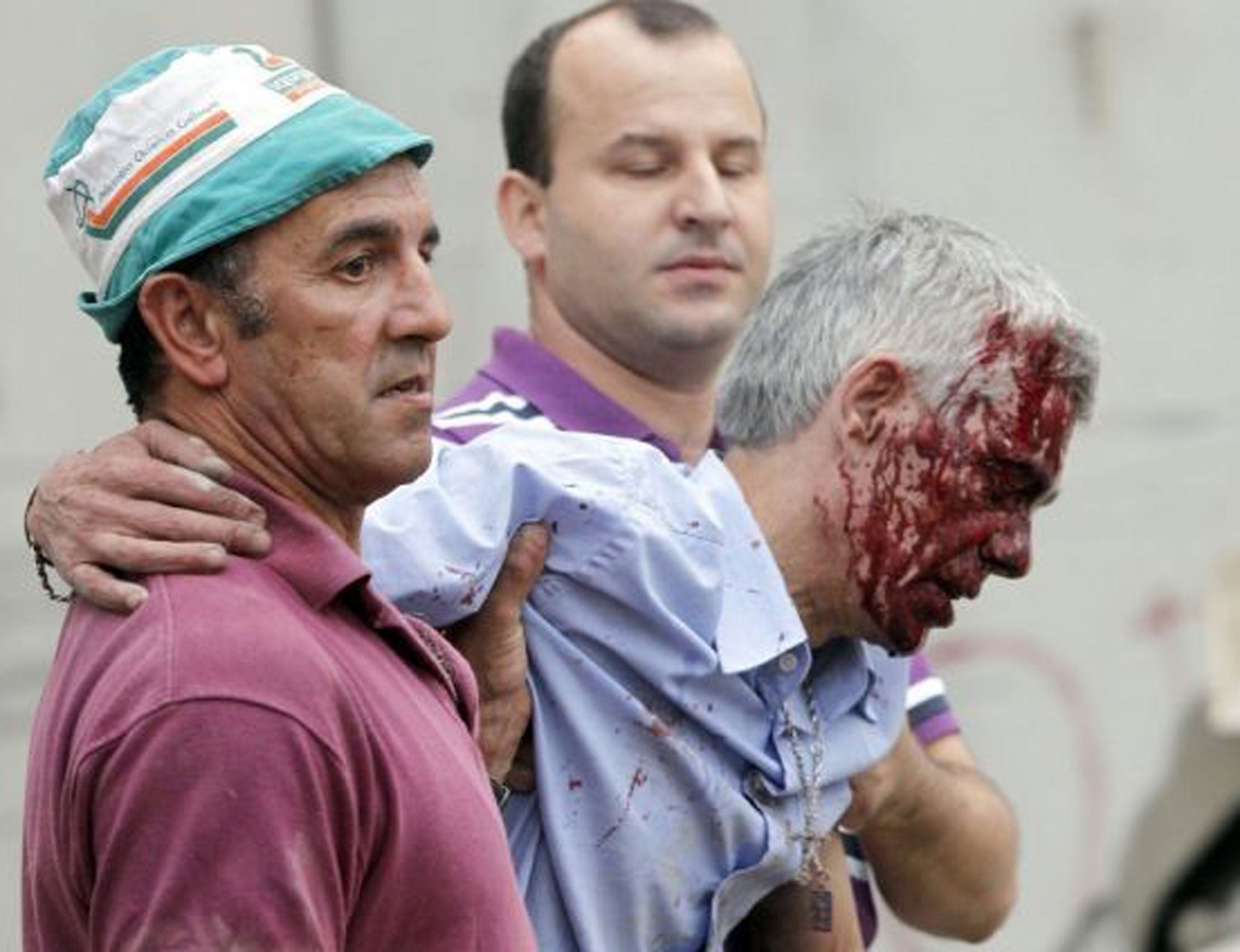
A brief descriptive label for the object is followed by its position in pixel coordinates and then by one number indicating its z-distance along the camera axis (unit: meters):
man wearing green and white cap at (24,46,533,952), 4.87
